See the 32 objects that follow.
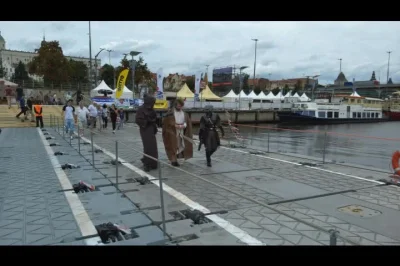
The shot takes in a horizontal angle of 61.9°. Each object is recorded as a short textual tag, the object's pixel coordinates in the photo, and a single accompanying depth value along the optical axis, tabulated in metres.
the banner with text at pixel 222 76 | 91.00
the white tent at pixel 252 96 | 59.78
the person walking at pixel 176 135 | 8.85
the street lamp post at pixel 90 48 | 37.31
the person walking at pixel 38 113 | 19.95
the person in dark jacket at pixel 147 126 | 8.41
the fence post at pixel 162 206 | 4.26
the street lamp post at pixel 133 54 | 34.47
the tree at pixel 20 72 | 87.34
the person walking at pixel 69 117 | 14.52
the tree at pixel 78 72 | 77.81
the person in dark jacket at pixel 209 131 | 8.93
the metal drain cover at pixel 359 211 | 5.21
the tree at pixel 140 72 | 66.46
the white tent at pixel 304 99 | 61.97
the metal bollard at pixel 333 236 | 2.38
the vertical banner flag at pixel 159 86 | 31.22
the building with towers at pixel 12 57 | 113.56
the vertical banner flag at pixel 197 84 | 38.41
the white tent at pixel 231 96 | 57.06
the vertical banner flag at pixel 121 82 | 25.22
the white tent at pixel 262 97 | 60.59
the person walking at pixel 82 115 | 16.18
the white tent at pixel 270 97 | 61.91
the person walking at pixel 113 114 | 19.95
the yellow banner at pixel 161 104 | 31.02
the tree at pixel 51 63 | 60.75
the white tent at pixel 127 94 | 41.41
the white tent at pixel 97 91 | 34.66
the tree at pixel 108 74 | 86.50
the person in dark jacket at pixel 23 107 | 22.84
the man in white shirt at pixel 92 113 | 18.81
